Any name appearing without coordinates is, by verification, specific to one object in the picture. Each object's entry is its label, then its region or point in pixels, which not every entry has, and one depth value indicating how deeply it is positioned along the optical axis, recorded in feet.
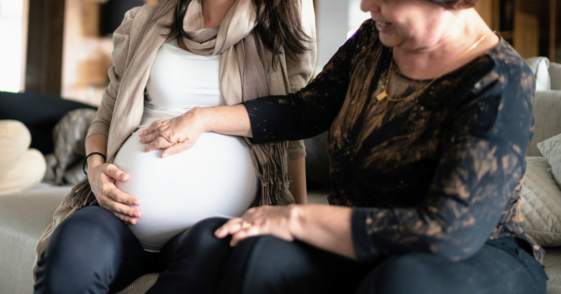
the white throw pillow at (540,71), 4.80
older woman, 2.16
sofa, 3.56
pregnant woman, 2.96
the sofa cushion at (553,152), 3.70
